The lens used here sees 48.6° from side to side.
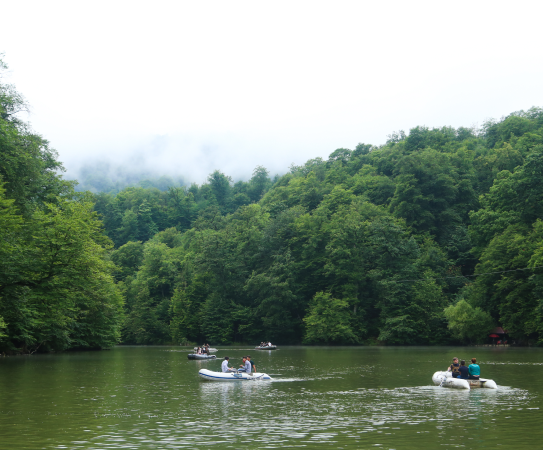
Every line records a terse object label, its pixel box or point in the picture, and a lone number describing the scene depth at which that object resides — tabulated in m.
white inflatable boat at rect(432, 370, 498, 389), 28.11
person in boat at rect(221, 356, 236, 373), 35.25
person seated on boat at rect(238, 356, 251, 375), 34.88
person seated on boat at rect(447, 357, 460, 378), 29.69
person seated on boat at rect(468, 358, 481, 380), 28.99
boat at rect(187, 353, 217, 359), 55.62
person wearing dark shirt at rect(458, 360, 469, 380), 29.31
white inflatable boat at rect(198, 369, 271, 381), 33.78
